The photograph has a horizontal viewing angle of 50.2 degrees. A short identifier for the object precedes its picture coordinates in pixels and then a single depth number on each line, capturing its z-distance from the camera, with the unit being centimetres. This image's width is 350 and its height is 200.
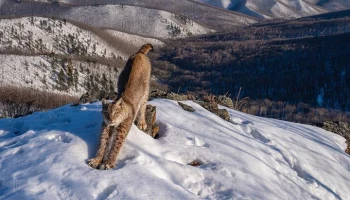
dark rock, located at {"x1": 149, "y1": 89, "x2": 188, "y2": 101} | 1080
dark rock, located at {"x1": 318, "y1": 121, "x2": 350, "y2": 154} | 1205
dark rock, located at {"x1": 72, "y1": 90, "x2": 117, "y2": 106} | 1012
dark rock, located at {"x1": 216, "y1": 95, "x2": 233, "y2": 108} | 1302
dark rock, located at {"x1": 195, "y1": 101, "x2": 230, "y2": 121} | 1006
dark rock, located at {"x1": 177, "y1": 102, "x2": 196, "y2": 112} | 964
